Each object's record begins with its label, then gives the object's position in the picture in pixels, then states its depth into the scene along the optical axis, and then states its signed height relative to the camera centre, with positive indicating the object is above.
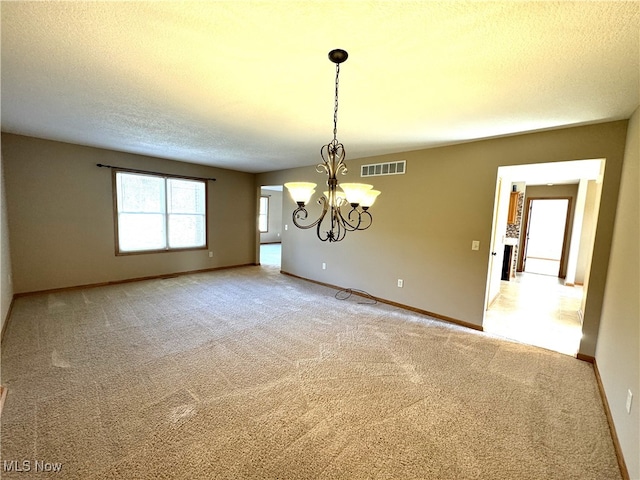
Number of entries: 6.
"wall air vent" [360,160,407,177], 4.31 +0.83
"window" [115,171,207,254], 5.16 -0.06
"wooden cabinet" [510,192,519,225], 6.06 +0.37
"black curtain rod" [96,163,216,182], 4.76 +0.72
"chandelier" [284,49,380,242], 2.06 +0.19
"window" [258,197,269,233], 10.97 +0.01
